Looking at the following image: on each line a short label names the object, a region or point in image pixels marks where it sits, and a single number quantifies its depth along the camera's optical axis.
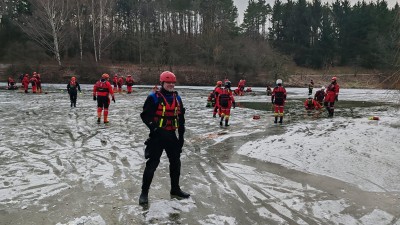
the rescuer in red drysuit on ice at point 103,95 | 13.50
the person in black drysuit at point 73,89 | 18.22
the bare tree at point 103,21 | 47.65
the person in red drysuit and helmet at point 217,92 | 13.50
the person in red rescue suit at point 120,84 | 30.32
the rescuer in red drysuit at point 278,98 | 13.45
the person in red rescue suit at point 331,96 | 16.20
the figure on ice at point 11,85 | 32.16
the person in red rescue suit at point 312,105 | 18.69
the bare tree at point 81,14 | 50.91
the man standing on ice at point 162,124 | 5.26
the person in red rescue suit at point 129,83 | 29.44
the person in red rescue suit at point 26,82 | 28.52
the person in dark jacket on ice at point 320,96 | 19.98
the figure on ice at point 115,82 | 29.85
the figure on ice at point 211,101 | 19.42
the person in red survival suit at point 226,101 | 12.95
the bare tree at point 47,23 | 44.03
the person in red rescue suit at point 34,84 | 28.50
